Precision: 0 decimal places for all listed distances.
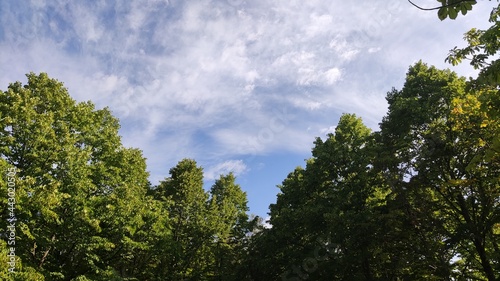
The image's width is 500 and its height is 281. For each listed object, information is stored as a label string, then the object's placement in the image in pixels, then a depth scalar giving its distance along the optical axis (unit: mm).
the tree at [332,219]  16188
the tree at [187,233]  23344
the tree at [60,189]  14453
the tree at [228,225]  23922
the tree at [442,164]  13625
